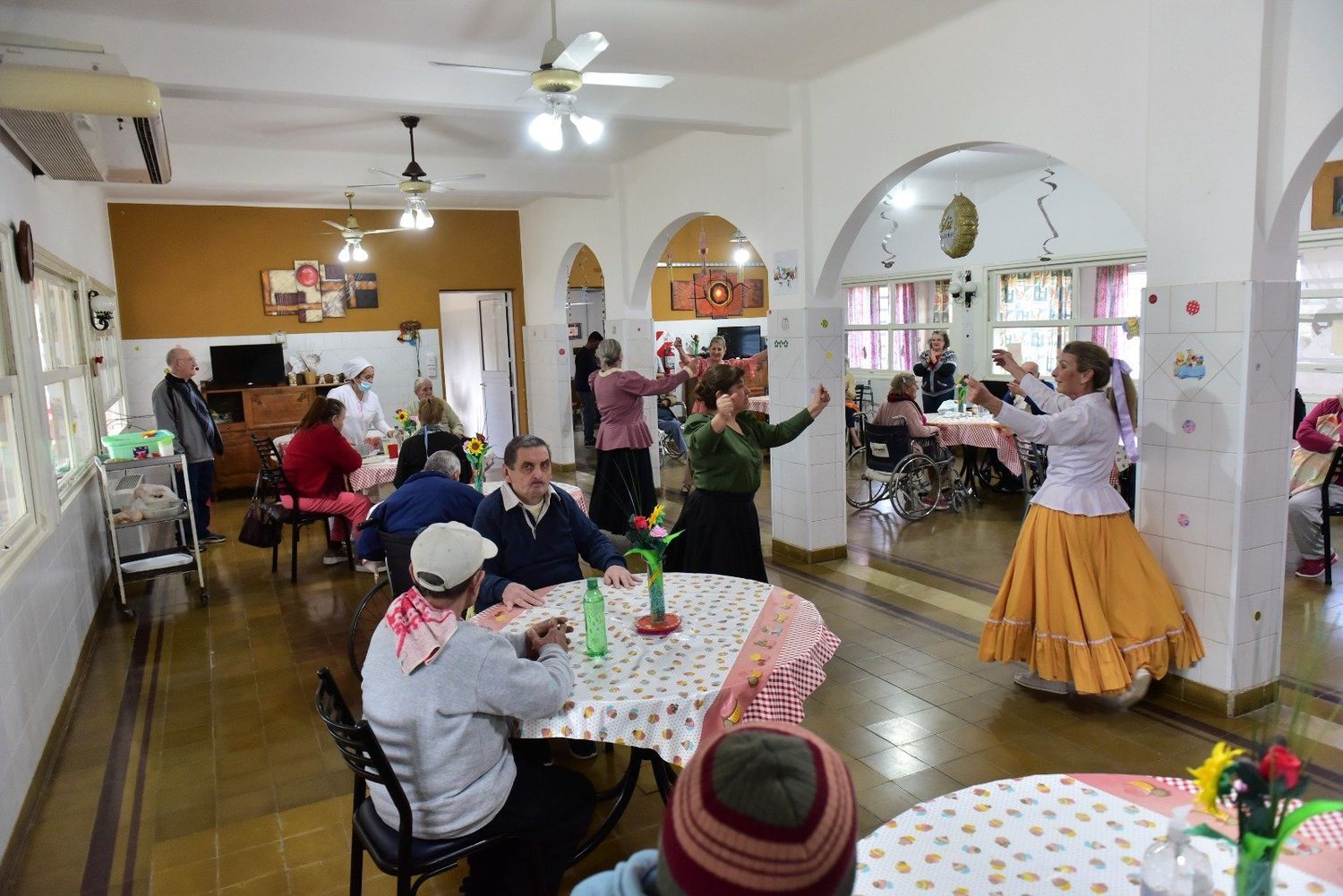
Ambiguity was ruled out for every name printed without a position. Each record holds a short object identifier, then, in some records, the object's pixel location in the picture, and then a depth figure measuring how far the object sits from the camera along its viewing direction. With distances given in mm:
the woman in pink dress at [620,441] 6453
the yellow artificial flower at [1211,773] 1170
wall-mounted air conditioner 3303
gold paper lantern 5770
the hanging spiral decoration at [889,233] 10906
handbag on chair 5953
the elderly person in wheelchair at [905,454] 7133
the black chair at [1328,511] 5340
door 11227
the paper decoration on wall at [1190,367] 3543
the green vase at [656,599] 2699
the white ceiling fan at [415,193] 6665
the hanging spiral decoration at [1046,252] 9570
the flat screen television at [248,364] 9352
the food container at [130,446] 5604
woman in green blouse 4000
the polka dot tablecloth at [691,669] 2262
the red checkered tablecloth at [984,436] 7316
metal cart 5465
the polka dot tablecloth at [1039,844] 1479
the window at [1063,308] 9289
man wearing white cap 2006
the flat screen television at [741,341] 12641
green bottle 2535
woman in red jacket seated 5785
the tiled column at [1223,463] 3430
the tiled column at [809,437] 5891
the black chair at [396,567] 3855
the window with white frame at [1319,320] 7031
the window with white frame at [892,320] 11336
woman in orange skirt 3607
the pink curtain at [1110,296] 9289
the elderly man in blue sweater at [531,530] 3236
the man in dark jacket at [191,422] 6816
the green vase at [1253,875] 1141
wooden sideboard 9219
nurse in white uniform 6996
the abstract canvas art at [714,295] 12477
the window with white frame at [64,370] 5062
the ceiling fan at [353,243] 7988
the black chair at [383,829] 1998
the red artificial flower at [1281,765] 1109
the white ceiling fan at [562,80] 3455
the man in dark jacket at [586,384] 10961
